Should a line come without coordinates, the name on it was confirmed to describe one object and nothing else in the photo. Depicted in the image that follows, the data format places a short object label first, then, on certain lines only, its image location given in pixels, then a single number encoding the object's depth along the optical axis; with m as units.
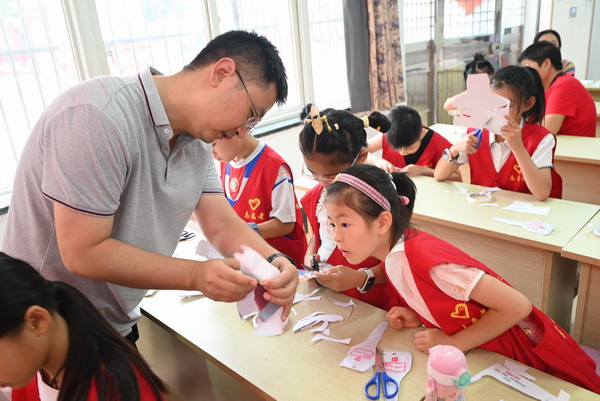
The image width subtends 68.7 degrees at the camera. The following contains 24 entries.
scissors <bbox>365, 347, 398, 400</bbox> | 1.02
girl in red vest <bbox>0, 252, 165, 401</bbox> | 0.86
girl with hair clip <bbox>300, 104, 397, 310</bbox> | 1.63
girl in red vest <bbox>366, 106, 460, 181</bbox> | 2.63
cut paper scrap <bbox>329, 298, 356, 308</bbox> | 1.42
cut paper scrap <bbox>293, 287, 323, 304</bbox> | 1.49
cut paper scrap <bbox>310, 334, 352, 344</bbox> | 1.23
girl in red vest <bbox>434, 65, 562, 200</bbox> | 2.10
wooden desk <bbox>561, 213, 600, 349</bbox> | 1.63
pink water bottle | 0.87
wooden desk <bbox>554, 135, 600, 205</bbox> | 2.70
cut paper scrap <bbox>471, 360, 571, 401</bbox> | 0.99
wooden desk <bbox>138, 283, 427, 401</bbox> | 1.08
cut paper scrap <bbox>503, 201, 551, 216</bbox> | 2.02
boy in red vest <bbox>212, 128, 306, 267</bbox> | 1.89
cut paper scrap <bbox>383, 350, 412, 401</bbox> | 1.08
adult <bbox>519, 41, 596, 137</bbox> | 3.16
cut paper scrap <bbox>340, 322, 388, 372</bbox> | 1.12
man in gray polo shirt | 0.88
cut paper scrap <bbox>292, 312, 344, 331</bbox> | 1.32
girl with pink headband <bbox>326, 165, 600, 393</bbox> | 1.14
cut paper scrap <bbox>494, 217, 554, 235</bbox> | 1.83
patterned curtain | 4.40
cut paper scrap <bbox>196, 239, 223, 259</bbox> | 1.21
